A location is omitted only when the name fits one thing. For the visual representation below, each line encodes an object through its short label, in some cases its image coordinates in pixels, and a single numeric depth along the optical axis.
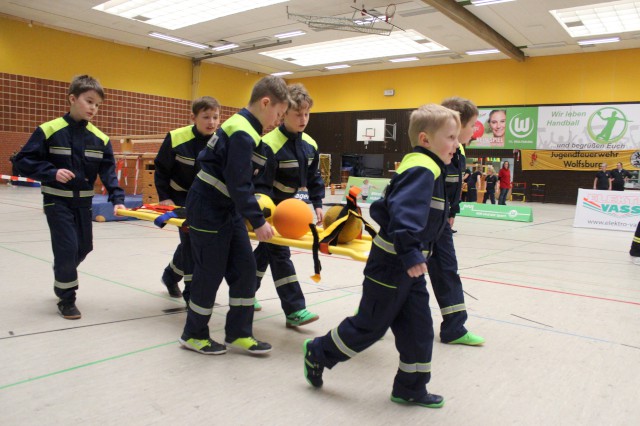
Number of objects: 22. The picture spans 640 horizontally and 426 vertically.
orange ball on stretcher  3.43
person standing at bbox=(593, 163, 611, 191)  18.23
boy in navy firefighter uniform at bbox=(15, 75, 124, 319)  3.74
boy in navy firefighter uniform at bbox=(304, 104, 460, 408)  2.51
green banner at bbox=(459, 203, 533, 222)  13.48
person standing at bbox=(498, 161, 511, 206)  17.75
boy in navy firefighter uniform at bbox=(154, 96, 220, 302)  4.09
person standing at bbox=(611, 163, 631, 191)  17.95
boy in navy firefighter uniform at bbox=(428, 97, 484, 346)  3.58
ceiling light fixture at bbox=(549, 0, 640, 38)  15.55
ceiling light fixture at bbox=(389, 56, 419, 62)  22.80
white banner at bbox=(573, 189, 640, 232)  12.13
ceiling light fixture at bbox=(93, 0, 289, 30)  16.17
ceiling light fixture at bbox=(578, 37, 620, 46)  18.64
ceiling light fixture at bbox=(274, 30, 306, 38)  19.02
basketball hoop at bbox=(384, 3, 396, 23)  15.81
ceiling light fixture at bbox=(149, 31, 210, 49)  19.87
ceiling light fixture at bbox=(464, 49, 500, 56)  21.02
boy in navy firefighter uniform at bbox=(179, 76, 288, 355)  3.13
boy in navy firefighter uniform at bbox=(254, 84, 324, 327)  3.75
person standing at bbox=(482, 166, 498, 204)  17.60
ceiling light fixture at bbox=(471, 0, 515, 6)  15.02
